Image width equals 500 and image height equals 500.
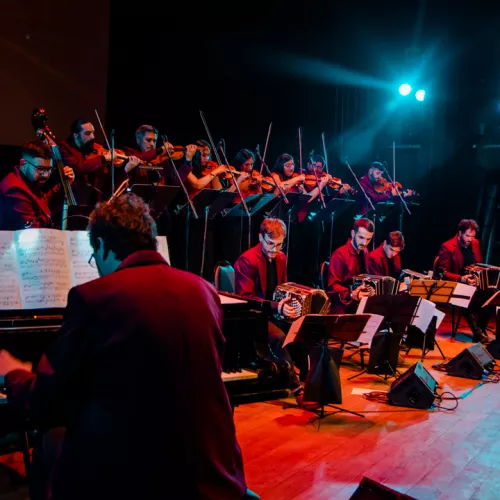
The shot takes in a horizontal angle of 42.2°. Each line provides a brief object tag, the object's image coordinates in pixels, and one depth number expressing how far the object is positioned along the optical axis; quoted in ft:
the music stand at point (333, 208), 24.76
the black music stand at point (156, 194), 17.21
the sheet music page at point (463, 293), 20.47
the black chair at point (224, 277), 14.23
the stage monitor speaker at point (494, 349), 21.45
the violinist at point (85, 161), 17.72
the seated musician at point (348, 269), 18.79
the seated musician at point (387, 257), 21.06
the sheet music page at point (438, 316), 18.56
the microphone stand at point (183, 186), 20.02
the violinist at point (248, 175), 22.85
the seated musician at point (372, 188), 27.96
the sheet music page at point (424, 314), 16.75
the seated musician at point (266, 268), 15.55
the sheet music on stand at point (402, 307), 16.38
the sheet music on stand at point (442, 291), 19.65
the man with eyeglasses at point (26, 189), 14.16
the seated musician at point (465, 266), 23.63
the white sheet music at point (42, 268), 7.94
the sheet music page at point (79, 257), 8.45
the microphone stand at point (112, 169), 18.09
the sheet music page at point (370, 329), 15.35
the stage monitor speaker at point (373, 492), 7.66
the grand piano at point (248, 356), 8.95
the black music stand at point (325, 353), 13.24
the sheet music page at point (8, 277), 7.77
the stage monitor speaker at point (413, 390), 15.12
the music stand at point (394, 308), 16.42
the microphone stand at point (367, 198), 27.73
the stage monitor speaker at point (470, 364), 18.25
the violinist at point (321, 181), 25.84
